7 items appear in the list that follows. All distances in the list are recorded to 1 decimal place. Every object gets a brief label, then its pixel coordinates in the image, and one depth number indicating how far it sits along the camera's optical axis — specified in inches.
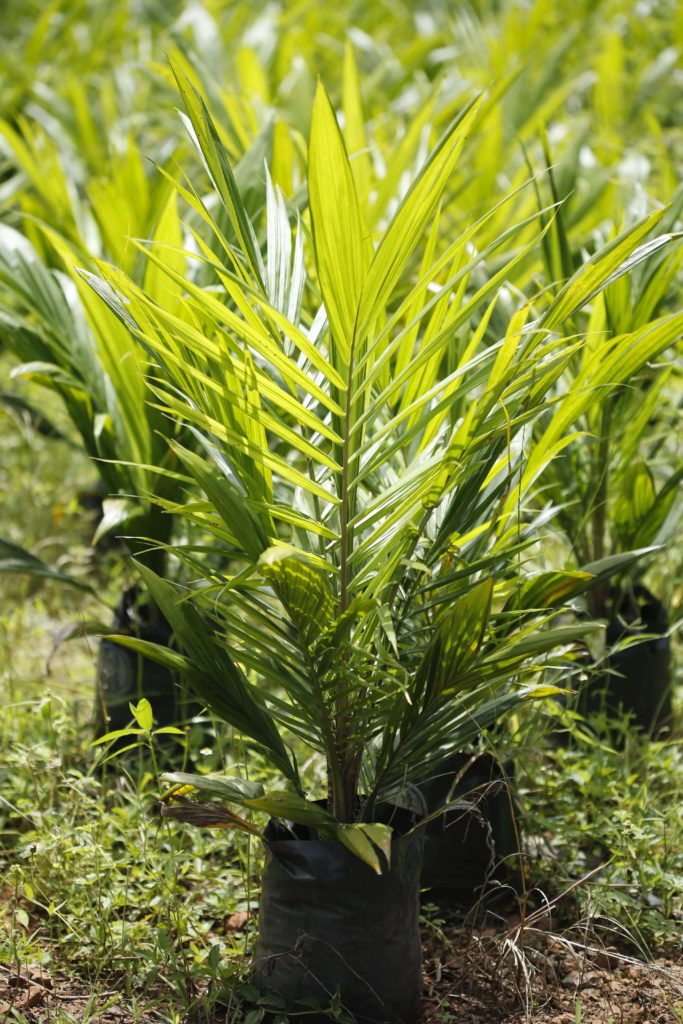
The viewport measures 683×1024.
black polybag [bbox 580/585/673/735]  212.2
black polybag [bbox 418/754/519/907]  193.3
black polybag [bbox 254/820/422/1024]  175.1
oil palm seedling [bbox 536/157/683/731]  207.8
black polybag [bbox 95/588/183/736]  209.5
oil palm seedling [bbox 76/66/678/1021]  168.5
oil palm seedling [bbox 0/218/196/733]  207.1
